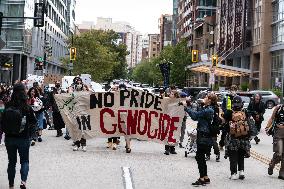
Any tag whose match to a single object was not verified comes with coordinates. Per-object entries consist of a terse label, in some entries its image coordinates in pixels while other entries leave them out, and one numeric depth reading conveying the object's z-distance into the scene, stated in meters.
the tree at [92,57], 79.62
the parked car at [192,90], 50.08
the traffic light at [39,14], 27.73
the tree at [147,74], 103.14
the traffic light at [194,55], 53.28
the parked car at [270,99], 52.69
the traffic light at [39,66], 49.84
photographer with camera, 10.47
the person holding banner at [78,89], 15.42
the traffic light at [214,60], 45.61
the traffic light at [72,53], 55.34
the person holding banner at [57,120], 19.34
